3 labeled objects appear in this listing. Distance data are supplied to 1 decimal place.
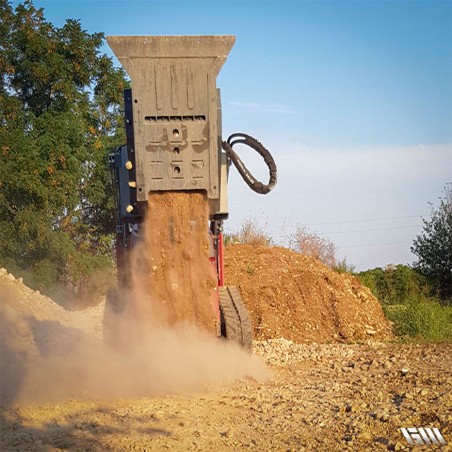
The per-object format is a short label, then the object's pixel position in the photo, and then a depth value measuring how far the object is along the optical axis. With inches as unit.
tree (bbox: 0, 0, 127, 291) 788.6
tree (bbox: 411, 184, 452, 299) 903.7
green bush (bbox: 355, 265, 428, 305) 793.6
